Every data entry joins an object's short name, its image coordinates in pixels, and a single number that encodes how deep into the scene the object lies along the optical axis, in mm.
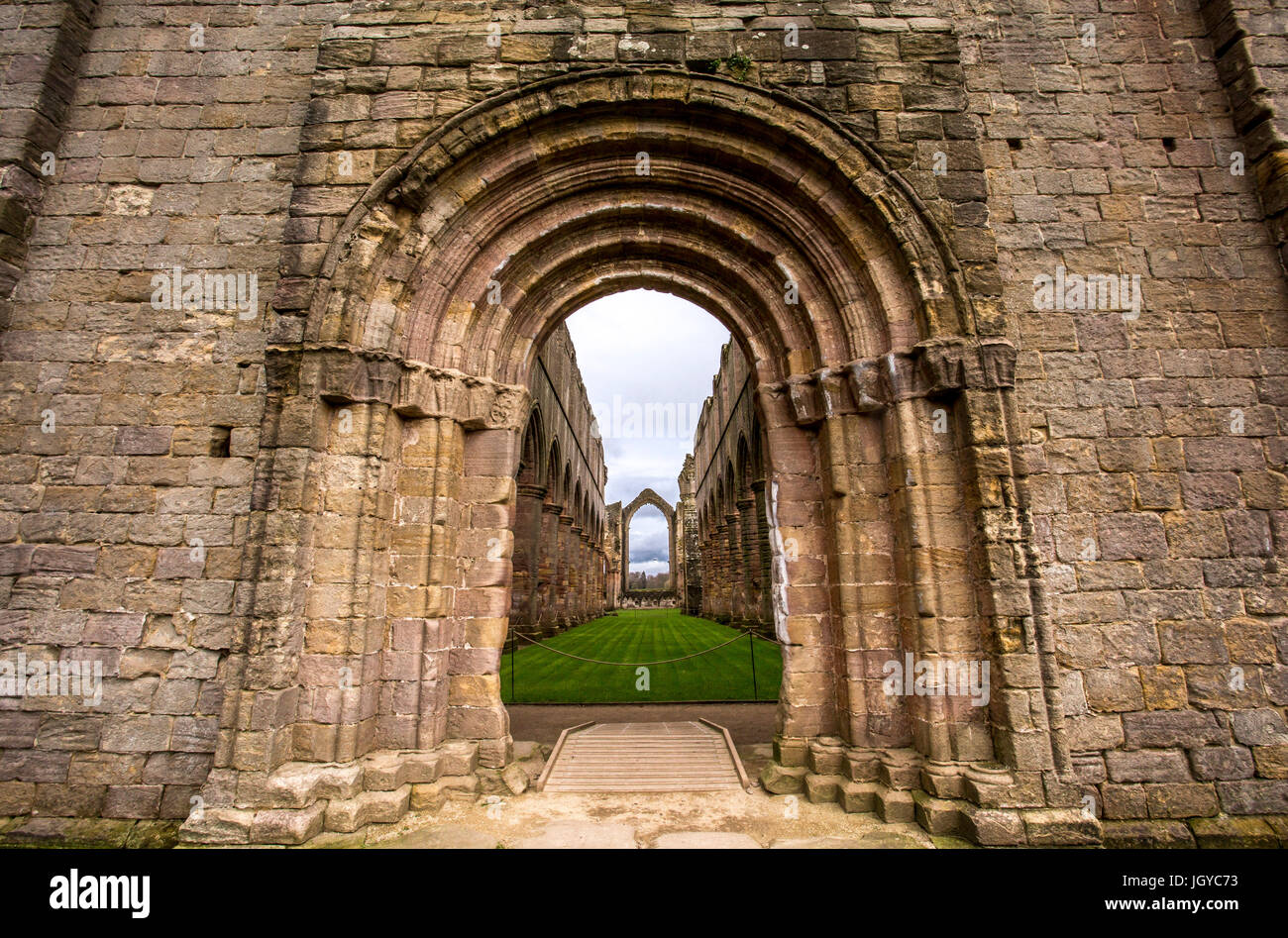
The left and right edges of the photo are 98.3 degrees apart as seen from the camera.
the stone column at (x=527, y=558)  13320
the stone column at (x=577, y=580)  20109
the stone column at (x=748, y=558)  15180
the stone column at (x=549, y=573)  15477
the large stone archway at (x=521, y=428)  3768
